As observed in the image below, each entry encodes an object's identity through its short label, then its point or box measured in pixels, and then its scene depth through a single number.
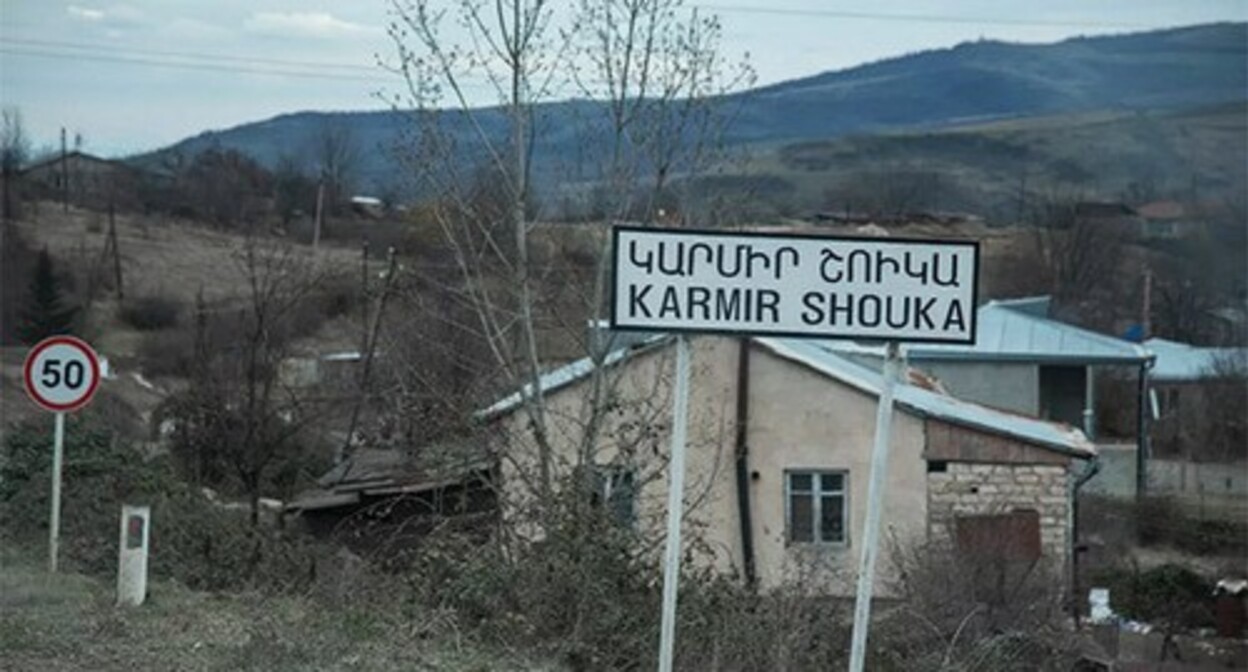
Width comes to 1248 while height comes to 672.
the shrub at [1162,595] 36.12
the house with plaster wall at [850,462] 31.61
